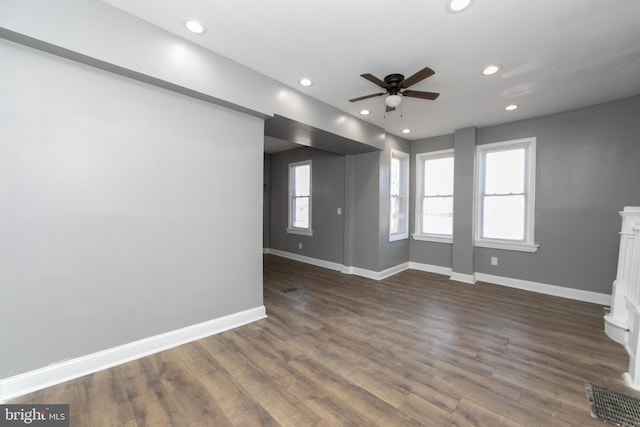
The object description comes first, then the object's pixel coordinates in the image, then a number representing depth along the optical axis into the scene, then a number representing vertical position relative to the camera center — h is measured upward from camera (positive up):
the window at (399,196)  5.05 +0.29
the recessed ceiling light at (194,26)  2.05 +1.51
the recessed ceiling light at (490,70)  2.60 +1.48
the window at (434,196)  5.05 +0.29
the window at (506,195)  4.14 +0.29
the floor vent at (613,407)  1.61 -1.31
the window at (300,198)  6.07 +0.28
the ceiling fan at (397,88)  2.58 +1.31
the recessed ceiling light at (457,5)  1.77 +1.47
